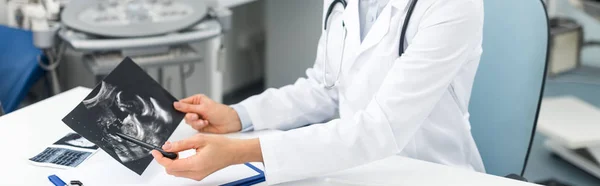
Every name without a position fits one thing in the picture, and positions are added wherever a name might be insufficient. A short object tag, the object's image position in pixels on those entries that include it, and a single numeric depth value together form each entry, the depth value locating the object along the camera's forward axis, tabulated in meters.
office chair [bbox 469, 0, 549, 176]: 1.26
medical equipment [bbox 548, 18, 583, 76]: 2.98
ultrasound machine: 1.78
